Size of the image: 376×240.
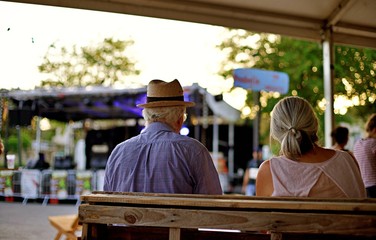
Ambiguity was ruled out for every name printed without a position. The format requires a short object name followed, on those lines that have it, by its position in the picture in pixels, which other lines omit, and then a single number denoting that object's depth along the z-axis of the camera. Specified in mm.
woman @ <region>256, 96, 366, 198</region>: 2215
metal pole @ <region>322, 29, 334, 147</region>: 5332
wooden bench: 1674
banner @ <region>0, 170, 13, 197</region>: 5641
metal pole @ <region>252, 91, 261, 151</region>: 9039
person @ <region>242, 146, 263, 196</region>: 9974
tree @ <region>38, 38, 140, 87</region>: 12592
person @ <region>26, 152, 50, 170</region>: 11648
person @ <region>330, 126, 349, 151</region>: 5008
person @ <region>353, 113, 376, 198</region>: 4703
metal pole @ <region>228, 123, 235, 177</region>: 13117
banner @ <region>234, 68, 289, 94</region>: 6777
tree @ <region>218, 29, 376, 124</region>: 6090
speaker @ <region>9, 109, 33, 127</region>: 8391
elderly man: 2514
